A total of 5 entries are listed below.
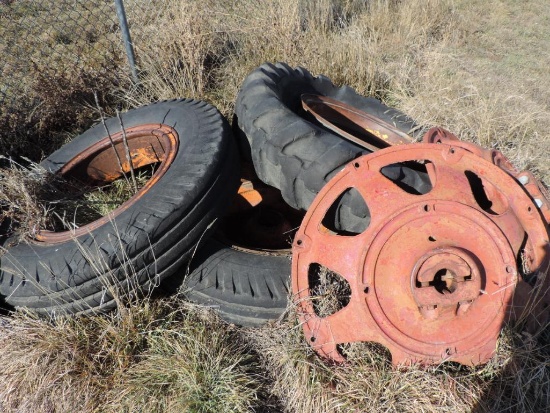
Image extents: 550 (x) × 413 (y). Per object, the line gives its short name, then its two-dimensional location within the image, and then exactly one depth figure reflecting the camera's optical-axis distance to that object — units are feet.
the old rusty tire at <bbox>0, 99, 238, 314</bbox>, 7.97
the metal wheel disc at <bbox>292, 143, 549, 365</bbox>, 7.20
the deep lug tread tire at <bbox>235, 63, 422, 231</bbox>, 8.32
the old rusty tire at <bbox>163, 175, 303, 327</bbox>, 8.73
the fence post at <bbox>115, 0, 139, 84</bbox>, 14.01
